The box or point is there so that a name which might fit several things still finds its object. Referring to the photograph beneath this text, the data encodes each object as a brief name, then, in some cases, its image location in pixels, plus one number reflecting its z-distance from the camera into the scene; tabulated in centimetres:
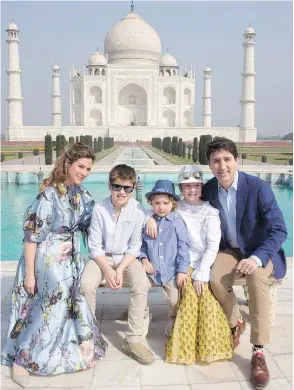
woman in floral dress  204
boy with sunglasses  218
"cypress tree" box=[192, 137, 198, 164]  1541
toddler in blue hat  225
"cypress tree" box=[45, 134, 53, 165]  1379
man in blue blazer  210
